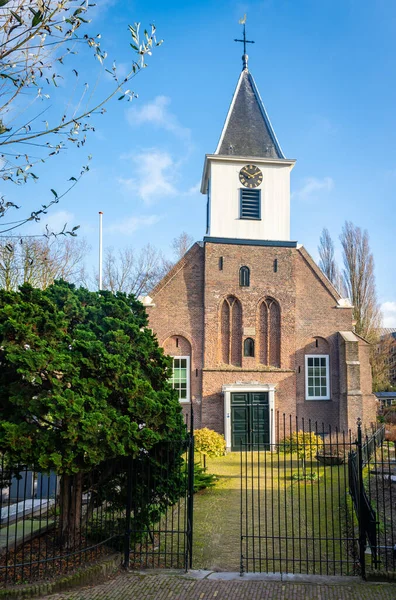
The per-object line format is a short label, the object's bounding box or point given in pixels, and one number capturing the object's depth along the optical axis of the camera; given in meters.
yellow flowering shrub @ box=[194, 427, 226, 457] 16.44
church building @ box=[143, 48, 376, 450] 22.05
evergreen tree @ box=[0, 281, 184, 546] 6.74
